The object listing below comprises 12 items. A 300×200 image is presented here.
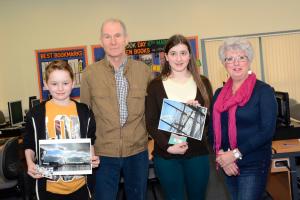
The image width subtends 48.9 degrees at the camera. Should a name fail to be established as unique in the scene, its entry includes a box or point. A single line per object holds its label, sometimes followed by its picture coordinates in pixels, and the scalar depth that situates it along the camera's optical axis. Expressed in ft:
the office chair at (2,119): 20.38
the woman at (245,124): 7.02
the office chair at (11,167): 13.16
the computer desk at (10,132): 17.65
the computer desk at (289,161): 10.55
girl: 7.84
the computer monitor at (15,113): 19.06
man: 8.14
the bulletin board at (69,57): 21.56
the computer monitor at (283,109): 12.14
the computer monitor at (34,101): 19.79
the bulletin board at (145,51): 21.54
